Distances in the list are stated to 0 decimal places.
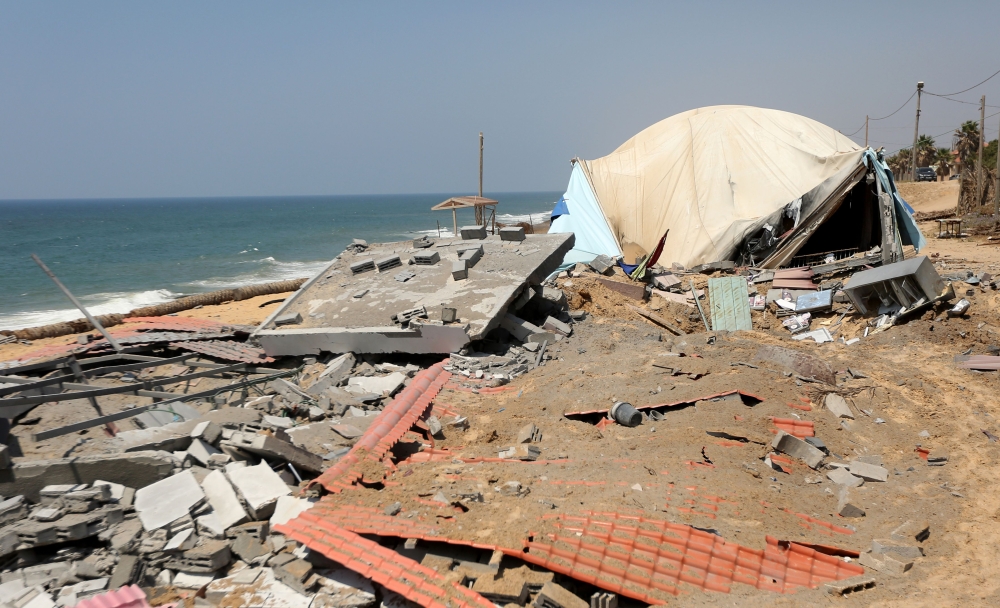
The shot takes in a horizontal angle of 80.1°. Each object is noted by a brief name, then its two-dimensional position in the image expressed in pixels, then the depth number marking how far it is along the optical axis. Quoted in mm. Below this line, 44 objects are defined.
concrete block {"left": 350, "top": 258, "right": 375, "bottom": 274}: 11594
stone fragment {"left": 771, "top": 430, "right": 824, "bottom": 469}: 5871
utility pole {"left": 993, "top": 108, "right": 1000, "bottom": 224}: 20500
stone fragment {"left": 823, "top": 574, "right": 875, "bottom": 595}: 3773
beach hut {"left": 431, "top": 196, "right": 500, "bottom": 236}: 20562
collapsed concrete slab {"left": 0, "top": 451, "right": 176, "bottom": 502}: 4641
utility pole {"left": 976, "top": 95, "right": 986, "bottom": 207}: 22953
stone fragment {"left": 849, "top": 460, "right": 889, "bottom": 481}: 5562
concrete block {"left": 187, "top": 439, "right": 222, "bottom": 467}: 5340
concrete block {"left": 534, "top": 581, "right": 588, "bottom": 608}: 3678
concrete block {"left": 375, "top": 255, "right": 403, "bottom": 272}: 11523
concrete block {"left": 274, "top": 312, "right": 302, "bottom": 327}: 9898
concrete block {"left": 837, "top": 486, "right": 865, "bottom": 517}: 4910
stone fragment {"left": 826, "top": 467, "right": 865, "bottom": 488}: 5504
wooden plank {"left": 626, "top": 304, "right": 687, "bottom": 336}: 12086
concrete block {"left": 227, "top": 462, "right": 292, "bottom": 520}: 4742
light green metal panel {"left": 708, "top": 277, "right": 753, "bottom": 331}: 12422
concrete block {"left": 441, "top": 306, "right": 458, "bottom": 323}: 8750
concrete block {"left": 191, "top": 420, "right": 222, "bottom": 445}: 5555
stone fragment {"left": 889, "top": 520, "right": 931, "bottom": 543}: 4461
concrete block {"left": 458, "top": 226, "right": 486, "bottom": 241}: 13234
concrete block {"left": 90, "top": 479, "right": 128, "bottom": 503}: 4723
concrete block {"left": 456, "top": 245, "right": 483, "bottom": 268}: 10922
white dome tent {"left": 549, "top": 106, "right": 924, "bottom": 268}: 14531
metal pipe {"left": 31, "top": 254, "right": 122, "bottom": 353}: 8781
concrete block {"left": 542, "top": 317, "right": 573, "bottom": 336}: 10391
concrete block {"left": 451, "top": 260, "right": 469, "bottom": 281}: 10453
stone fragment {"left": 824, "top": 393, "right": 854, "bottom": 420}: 6992
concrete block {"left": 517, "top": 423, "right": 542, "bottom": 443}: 6348
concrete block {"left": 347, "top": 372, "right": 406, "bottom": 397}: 7992
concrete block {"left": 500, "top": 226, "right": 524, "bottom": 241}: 12484
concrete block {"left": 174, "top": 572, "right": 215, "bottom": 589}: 4171
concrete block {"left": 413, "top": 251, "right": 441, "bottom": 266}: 11383
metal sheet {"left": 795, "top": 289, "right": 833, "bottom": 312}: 11770
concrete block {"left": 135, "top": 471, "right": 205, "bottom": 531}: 4531
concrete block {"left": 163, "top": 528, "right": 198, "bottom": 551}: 4338
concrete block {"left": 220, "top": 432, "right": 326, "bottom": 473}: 5406
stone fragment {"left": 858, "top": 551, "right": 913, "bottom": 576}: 4023
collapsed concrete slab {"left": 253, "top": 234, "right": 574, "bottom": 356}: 8945
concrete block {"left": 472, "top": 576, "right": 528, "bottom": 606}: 3740
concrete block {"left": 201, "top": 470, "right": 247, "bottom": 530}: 4645
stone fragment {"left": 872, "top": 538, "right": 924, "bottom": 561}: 4215
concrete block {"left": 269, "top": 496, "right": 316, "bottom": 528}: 4689
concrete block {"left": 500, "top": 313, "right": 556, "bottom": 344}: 9805
